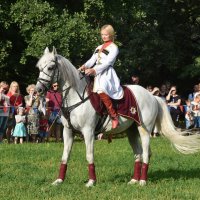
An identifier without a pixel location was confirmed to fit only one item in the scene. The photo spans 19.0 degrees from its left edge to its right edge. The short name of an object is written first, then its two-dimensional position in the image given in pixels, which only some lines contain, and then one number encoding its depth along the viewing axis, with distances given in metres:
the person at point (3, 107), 18.38
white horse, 10.01
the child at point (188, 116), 23.14
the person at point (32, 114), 19.03
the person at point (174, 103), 22.70
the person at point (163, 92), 23.25
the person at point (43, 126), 19.75
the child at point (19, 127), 18.91
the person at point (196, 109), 22.92
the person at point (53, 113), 19.61
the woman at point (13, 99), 18.73
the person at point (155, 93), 20.95
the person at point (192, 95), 23.73
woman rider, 10.21
